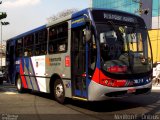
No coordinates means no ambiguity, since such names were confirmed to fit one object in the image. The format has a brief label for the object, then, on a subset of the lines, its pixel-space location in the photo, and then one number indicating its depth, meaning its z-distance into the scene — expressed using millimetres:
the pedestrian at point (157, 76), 25312
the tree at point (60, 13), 59828
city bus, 10391
